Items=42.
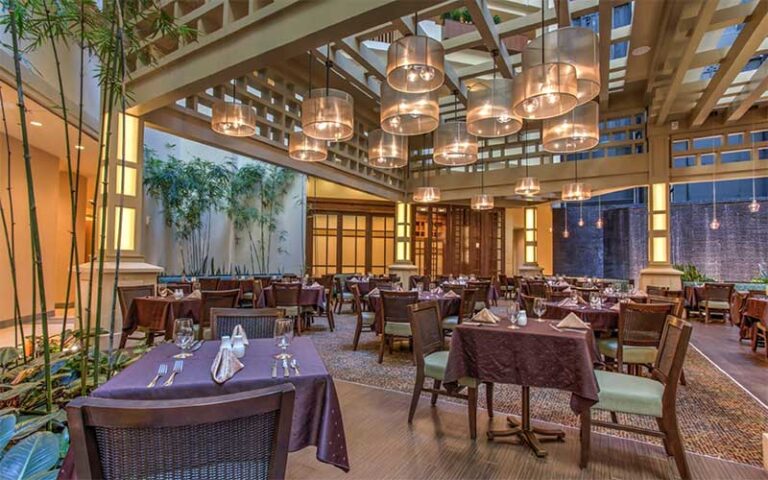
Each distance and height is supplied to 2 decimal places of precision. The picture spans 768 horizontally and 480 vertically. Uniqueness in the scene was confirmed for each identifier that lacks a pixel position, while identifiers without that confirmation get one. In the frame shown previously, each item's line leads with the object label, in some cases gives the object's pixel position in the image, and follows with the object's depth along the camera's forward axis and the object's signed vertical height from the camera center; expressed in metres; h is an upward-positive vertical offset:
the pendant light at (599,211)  12.55 +1.34
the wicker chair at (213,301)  4.50 -0.56
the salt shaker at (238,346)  2.03 -0.49
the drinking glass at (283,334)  2.13 -0.44
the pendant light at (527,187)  8.02 +1.31
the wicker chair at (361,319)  5.37 -0.91
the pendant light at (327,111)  4.68 +1.63
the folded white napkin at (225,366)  1.69 -0.50
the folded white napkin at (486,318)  2.95 -0.48
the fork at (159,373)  1.62 -0.53
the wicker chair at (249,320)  2.74 -0.47
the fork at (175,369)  1.64 -0.53
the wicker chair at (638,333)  3.57 -0.70
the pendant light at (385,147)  5.90 +1.53
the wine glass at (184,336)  2.08 -0.44
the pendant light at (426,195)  8.66 +1.22
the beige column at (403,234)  11.42 +0.51
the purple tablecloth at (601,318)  4.01 -0.63
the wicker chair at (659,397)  2.25 -0.81
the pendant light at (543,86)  3.48 +1.51
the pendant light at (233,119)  5.14 +1.68
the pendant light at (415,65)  3.79 +1.79
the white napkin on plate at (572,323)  2.73 -0.48
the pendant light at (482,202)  9.25 +1.17
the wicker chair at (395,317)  4.67 -0.75
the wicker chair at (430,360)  2.77 -0.80
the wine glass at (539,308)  3.25 -0.44
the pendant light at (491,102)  4.41 +1.65
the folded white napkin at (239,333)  2.19 -0.44
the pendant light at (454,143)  5.56 +1.51
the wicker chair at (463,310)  5.07 -0.78
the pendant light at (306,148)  5.82 +1.50
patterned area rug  2.78 -1.28
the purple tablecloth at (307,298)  6.41 -0.74
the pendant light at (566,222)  13.32 +1.02
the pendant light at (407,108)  4.36 +1.57
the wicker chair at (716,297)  7.72 -0.81
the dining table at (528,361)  2.41 -0.69
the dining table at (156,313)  4.47 -0.70
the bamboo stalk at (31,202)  1.61 +0.19
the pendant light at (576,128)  4.83 +1.51
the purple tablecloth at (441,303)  5.10 -0.66
